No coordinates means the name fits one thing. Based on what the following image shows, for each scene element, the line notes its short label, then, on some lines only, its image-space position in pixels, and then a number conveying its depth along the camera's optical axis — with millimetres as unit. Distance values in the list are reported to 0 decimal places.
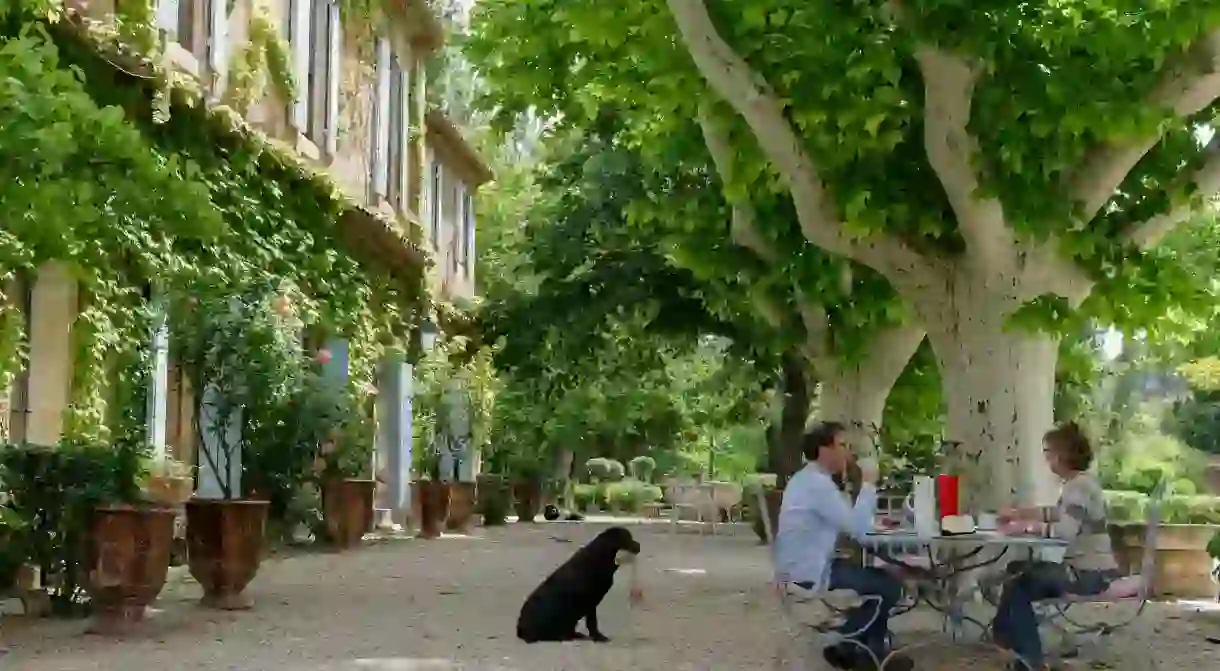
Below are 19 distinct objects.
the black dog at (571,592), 9297
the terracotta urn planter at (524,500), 29641
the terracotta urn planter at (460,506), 23017
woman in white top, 7629
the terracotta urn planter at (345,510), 17469
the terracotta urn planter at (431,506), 21359
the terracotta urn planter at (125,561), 8992
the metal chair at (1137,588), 7387
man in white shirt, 7496
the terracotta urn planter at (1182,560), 13781
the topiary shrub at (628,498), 40031
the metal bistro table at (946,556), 7504
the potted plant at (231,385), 10625
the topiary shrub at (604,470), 42588
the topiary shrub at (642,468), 44594
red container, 8492
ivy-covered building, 12781
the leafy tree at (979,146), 9273
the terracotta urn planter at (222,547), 10572
